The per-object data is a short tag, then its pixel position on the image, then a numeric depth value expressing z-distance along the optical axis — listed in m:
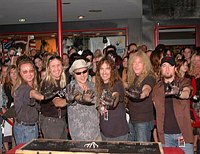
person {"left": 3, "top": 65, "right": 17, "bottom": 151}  6.56
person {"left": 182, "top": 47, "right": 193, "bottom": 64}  7.81
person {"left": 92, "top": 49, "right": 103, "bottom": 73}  6.75
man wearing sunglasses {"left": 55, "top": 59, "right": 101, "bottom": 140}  4.12
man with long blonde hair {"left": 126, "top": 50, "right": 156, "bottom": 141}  4.68
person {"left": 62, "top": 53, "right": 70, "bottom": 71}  6.95
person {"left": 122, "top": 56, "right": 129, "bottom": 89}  5.29
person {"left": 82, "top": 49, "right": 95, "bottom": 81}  6.61
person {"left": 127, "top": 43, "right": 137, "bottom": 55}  7.65
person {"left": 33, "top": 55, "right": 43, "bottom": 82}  7.27
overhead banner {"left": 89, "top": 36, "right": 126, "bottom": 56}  13.14
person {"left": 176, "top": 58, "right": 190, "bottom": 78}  5.87
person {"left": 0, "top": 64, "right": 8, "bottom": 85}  7.00
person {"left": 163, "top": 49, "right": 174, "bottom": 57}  5.82
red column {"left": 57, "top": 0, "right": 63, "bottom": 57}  6.91
